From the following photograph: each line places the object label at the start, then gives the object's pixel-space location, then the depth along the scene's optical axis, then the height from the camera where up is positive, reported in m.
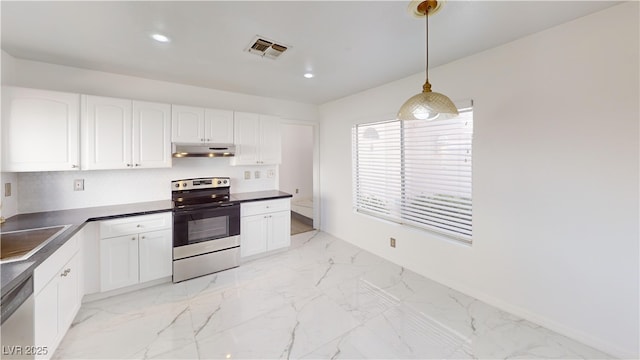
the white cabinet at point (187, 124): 3.12 +0.71
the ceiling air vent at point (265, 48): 2.21 +1.23
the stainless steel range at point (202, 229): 2.94 -0.62
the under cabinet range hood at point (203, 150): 3.11 +0.39
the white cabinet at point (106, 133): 2.61 +0.51
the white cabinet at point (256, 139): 3.66 +0.61
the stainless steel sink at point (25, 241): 1.60 -0.45
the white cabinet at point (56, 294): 1.56 -0.82
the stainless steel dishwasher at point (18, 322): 1.24 -0.76
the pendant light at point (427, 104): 1.51 +0.46
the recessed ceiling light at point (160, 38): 2.11 +1.22
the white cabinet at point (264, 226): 3.49 -0.69
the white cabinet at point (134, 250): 2.54 -0.75
